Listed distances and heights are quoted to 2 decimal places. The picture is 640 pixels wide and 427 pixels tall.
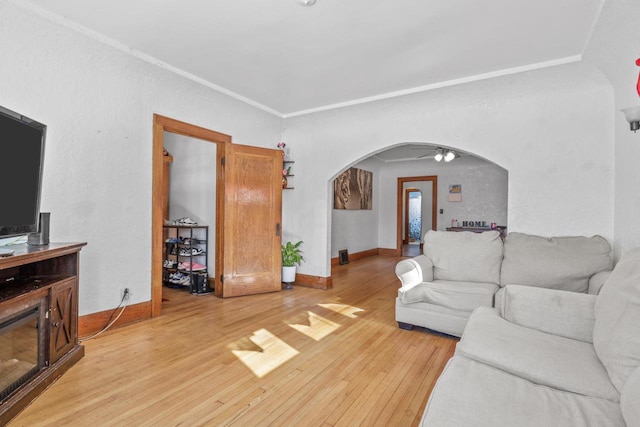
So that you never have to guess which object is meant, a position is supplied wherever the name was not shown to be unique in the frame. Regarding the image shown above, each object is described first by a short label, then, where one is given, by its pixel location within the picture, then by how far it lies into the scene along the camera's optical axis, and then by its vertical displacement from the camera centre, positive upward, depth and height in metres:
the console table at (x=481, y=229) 6.95 -0.27
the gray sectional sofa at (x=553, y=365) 1.08 -0.66
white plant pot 4.82 -0.91
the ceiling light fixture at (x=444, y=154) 5.95 +1.18
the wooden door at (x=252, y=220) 4.23 -0.08
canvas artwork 7.00 +0.60
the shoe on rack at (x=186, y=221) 4.67 -0.12
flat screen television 1.84 +0.24
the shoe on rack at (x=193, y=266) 4.59 -0.78
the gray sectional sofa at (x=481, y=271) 2.77 -0.51
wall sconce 1.97 +0.65
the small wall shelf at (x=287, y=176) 5.09 +0.62
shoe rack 4.48 -0.66
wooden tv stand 1.74 -0.55
